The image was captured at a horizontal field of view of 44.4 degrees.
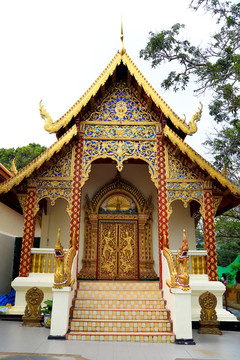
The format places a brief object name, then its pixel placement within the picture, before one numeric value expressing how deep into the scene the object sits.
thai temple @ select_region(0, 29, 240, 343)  4.80
